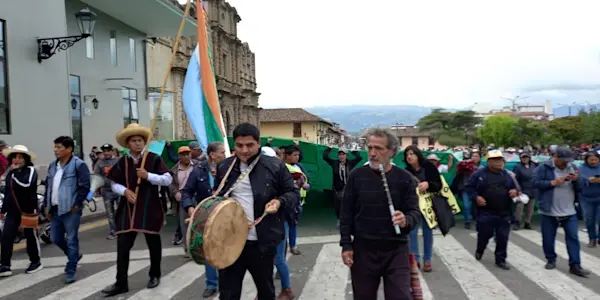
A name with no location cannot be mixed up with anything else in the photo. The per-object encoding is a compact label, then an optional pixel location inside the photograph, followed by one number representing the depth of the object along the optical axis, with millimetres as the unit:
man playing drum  3877
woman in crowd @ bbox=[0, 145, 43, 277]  6734
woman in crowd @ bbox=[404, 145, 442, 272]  6320
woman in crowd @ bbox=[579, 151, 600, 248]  8109
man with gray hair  3742
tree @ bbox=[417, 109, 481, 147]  105375
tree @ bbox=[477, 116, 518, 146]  85625
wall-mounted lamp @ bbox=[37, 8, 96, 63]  12414
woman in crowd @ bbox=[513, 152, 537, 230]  10172
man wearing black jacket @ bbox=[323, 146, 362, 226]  8928
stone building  27328
